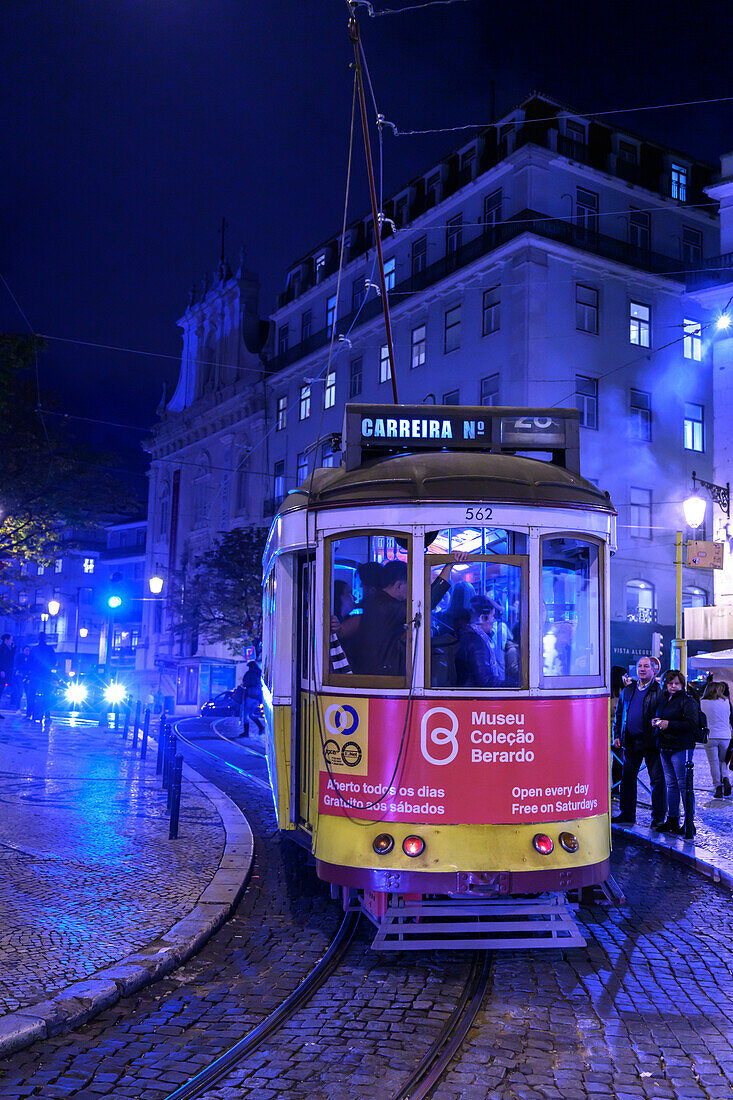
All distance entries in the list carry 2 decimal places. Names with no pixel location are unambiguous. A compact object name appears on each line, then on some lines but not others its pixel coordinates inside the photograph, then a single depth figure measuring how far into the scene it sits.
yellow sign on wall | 24.08
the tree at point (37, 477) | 27.38
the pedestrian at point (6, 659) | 24.62
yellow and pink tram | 6.37
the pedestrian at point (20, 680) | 24.36
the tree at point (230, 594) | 39.44
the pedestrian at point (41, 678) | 22.16
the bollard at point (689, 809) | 10.50
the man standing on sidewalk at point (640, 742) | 11.28
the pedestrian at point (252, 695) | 23.45
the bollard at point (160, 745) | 14.79
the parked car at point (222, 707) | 31.97
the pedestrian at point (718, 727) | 13.77
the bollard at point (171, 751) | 10.61
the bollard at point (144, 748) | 17.16
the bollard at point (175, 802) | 9.79
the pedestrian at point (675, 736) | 10.49
